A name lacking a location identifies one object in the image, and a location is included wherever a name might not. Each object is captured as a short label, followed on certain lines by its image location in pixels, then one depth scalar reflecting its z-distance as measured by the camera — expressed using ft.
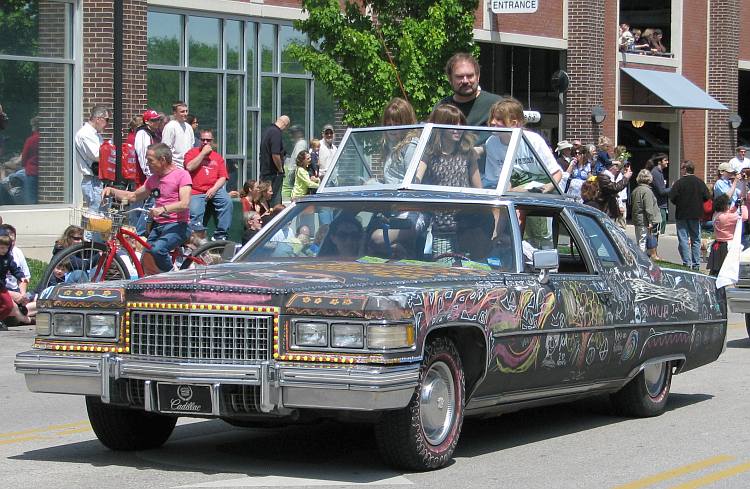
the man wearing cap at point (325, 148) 77.82
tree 65.46
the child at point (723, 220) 71.46
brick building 73.20
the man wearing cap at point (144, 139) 61.21
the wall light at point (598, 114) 113.70
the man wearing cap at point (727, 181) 90.17
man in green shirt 37.73
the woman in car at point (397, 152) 30.86
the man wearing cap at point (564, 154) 76.79
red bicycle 44.72
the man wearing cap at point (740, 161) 105.91
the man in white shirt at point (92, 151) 61.62
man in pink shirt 46.93
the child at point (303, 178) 72.49
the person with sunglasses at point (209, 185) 58.49
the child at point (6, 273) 48.80
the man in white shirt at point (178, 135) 61.77
